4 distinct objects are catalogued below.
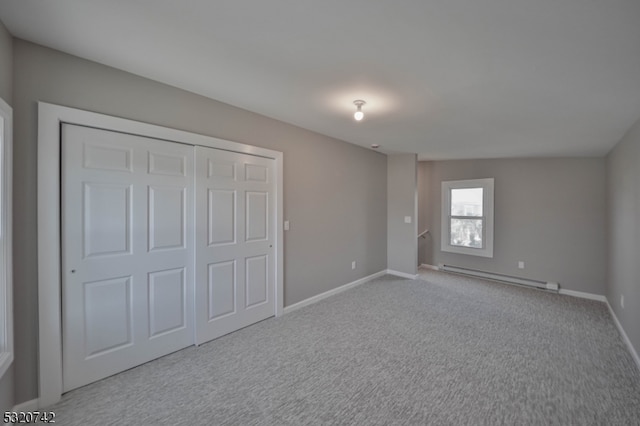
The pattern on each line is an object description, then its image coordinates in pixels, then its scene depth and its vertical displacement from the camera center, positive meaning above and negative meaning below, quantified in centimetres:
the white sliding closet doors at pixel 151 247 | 205 -32
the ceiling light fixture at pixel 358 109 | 257 +102
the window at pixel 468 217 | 524 -9
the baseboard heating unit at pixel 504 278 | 462 -123
